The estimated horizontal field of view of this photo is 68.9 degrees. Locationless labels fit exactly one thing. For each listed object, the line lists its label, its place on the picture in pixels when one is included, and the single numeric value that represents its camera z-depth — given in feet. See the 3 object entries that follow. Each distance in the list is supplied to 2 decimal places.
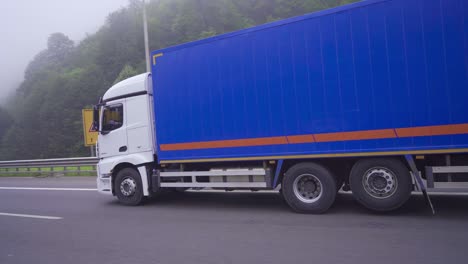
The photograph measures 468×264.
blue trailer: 17.47
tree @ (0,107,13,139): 206.08
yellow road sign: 45.21
